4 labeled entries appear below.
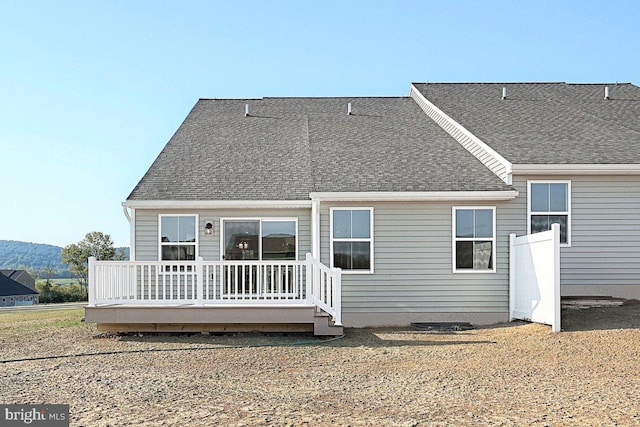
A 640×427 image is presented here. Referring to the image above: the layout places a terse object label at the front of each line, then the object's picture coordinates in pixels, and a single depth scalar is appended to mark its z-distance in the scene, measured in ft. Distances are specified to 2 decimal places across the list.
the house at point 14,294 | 239.09
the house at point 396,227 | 43.16
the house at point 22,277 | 267.08
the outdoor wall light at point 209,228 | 45.91
